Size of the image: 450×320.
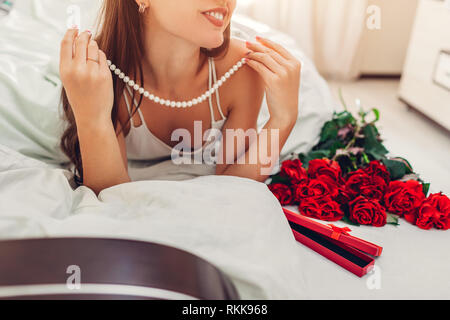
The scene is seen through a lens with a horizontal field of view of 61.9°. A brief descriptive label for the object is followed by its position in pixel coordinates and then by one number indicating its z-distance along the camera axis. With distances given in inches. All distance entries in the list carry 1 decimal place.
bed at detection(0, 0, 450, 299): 23.9
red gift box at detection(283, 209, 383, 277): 31.0
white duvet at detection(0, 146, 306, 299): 23.5
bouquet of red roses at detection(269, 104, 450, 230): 37.5
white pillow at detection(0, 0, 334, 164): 43.3
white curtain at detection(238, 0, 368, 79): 97.7
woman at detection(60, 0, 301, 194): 29.4
